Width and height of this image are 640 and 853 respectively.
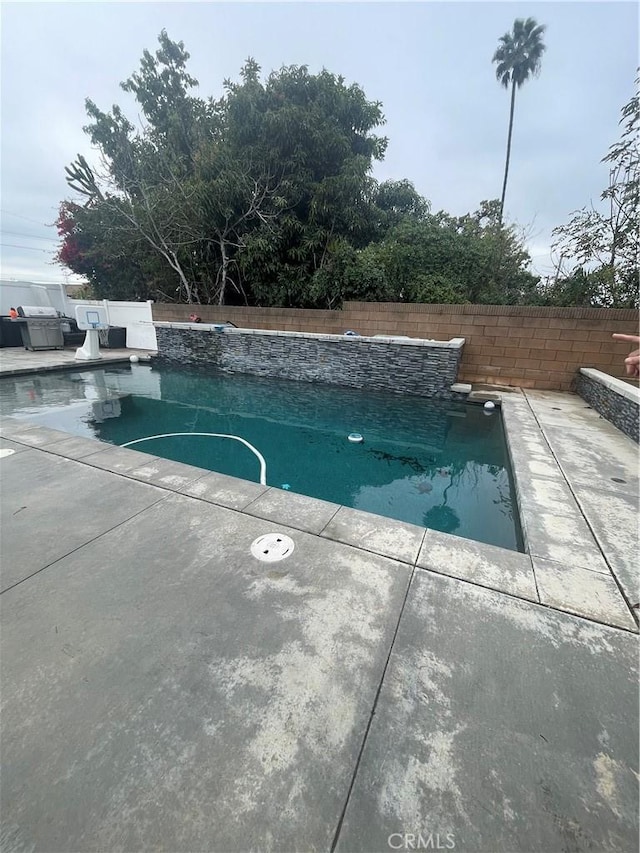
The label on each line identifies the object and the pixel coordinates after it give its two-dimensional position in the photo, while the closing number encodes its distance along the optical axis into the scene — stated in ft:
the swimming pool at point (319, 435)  11.07
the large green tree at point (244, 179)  27.86
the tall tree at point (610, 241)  20.92
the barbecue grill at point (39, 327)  29.86
